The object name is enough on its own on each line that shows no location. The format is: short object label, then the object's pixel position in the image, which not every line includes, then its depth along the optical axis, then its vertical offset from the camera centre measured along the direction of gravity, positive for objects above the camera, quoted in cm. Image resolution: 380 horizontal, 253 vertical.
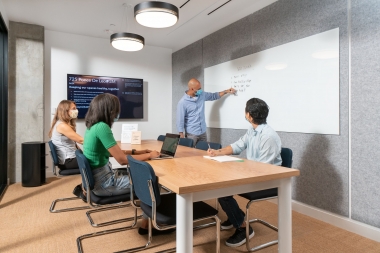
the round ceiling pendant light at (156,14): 223 +106
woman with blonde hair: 313 -13
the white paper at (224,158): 196 -27
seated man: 210 -20
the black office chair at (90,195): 193 -56
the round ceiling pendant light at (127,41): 308 +109
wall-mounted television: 468 +70
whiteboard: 256 +51
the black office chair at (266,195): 199 -57
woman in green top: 198 -17
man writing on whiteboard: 404 +22
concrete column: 403 +60
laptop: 219 -20
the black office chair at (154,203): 149 -51
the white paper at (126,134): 319 -11
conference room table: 133 -32
